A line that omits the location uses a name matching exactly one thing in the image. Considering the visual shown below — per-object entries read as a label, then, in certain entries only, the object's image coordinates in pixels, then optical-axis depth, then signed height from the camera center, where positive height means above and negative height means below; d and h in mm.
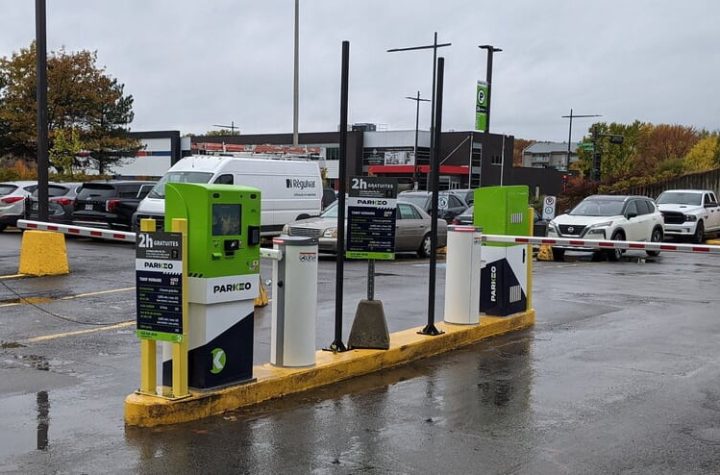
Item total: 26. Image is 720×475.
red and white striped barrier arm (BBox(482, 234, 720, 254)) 9102 -601
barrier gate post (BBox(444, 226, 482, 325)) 9555 -1012
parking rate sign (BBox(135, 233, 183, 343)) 6098 -797
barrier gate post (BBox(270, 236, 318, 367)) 7328 -1048
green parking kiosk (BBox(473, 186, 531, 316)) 10102 -759
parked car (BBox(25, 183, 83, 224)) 23391 -897
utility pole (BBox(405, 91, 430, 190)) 59588 +6173
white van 21141 +19
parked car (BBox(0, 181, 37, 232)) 24281 -770
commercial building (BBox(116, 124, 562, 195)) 73312 +2900
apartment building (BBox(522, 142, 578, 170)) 135500 +6114
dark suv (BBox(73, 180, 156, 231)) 22984 -779
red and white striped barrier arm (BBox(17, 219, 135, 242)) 10010 -696
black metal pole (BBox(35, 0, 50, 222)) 14070 +1434
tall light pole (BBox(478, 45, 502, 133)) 25250 +3589
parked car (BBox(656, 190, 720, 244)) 26969 -629
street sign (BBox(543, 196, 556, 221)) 24797 -558
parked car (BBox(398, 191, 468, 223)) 25391 -480
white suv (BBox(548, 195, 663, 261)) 20984 -786
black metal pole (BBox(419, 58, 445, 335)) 8836 -121
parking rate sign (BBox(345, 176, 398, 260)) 8406 -354
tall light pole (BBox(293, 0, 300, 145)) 29062 +3902
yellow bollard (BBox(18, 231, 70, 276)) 14070 -1332
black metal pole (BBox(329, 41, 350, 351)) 7844 -203
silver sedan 18891 -954
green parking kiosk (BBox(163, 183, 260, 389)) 6227 -730
